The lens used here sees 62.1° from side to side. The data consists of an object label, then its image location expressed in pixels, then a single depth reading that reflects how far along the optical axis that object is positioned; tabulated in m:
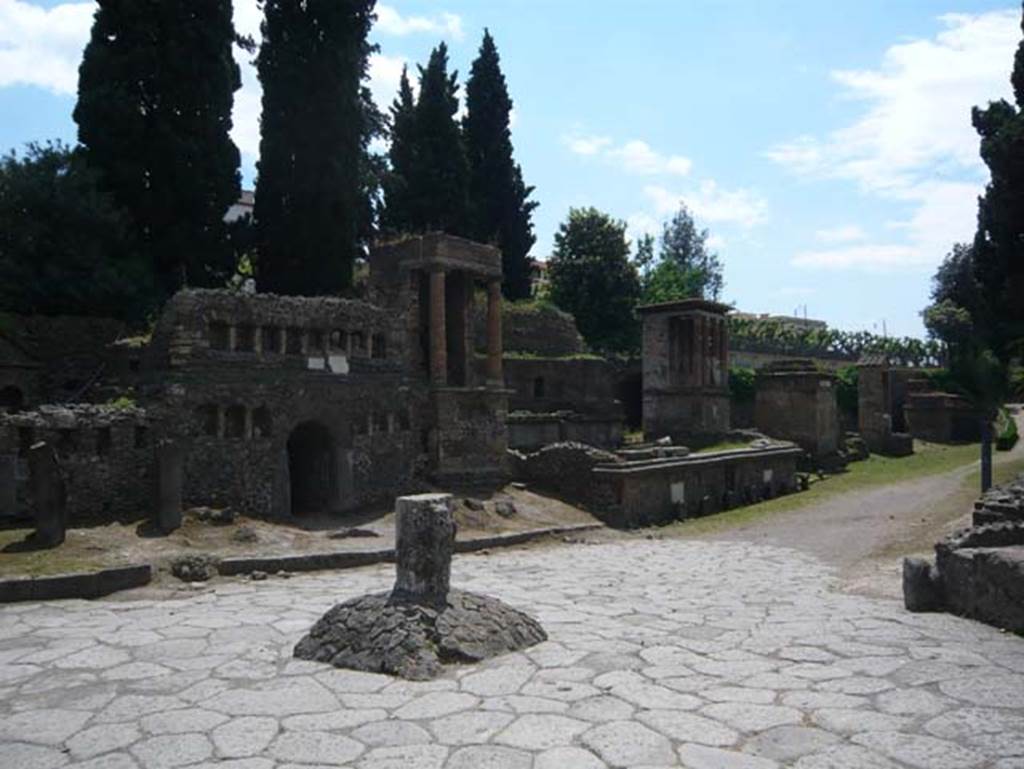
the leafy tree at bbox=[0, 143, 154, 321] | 20.12
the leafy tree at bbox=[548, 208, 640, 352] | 39.44
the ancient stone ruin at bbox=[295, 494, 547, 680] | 6.84
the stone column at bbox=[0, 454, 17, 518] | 12.48
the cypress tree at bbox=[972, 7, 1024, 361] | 27.22
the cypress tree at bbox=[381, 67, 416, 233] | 33.59
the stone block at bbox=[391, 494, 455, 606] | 7.54
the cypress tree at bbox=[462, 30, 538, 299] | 38.12
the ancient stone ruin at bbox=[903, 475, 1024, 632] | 7.47
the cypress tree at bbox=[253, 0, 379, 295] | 25.47
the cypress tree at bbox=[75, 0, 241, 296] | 23.11
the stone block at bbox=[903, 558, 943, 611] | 8.45
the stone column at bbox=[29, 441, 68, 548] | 11.47
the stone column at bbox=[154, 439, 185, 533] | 13.08
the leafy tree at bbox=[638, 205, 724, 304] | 69.50
